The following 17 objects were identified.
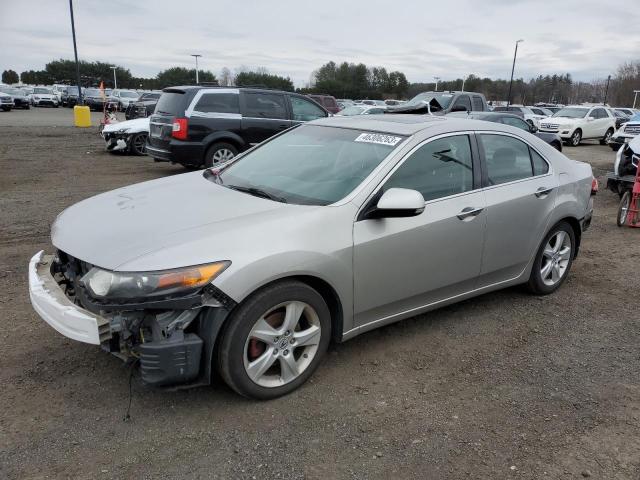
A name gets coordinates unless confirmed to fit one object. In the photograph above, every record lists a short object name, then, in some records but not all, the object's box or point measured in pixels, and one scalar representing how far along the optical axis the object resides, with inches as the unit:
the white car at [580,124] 849.5
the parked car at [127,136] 547.8
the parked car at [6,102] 1348.4
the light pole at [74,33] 1013.2
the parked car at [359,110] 811.1
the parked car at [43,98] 1750.7
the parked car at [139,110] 789.2
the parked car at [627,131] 684.7
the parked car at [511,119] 488.7
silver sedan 106.3
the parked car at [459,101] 584.7
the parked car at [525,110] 993.7
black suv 393.4
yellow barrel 944.6
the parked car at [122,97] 1454.2
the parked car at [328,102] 1057.3
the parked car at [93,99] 1539.1
